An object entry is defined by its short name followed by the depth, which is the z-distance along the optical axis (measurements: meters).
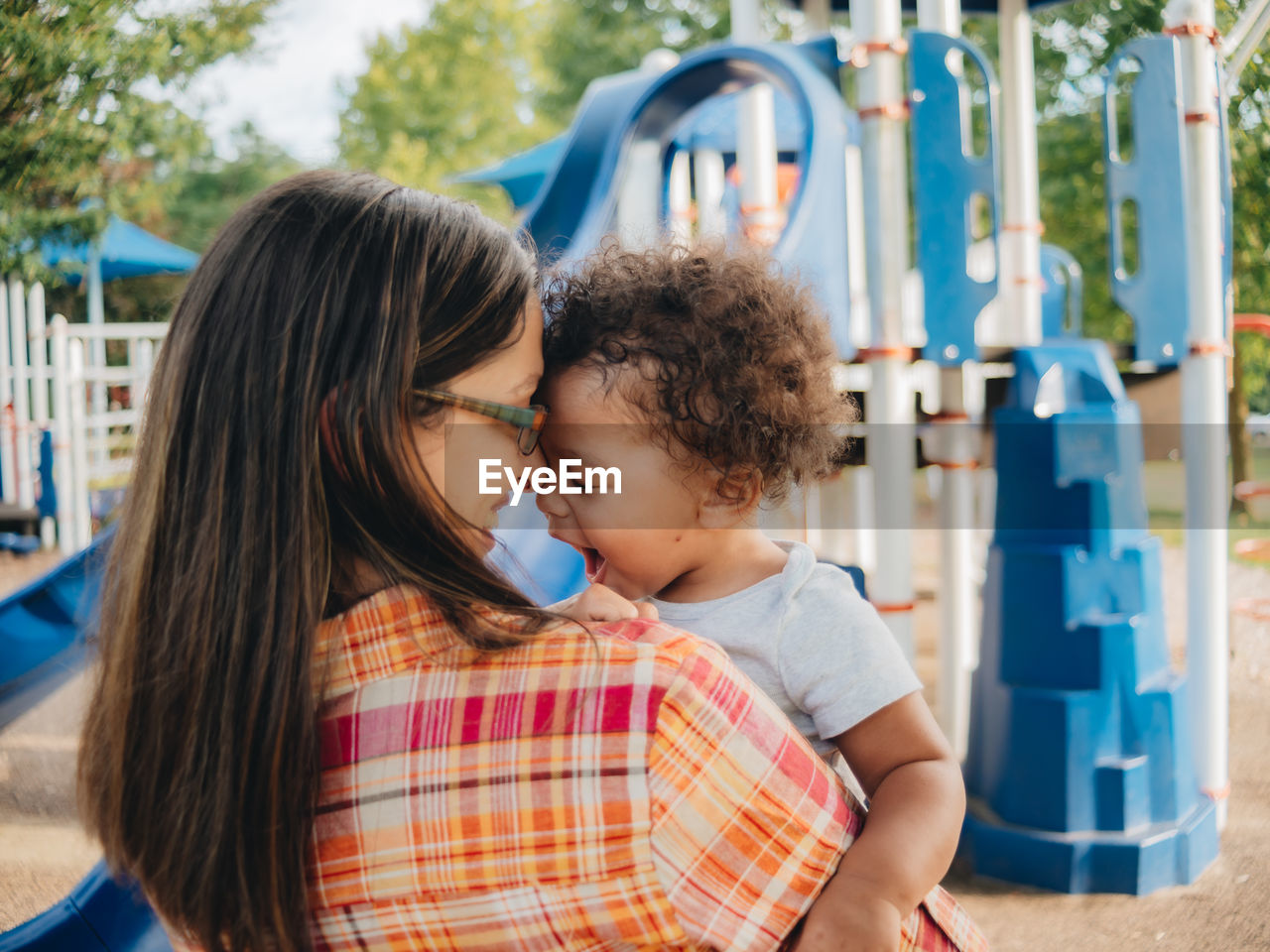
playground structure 2.56
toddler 1.17
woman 0.80
